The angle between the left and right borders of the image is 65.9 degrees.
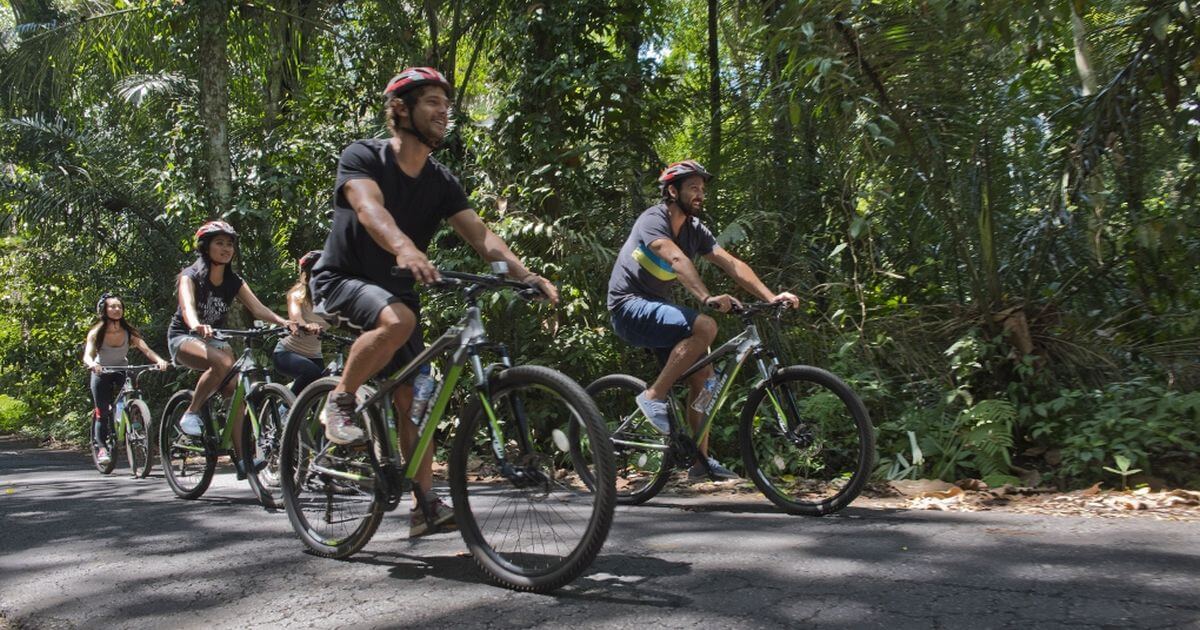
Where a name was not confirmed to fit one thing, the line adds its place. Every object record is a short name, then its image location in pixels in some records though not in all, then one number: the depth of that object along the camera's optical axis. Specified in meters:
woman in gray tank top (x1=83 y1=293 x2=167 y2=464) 9.90
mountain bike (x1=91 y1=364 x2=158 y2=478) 8.99
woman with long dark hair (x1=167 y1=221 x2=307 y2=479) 6.66
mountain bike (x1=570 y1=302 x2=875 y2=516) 4.96
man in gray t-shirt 5.30
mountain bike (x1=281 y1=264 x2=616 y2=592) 3.25
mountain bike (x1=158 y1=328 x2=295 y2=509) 6.27
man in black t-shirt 3.75
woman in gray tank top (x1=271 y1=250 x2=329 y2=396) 6.97
